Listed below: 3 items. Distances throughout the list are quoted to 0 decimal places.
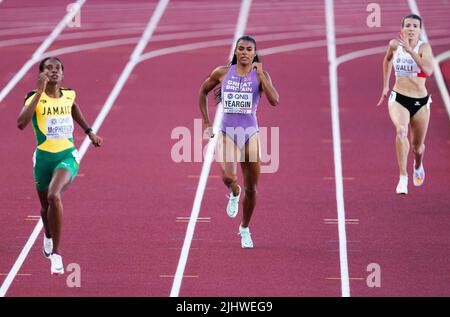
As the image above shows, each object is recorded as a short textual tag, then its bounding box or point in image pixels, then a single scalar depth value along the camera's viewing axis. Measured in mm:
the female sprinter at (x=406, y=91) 12531
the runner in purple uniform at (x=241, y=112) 10914
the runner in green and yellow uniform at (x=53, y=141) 10148
